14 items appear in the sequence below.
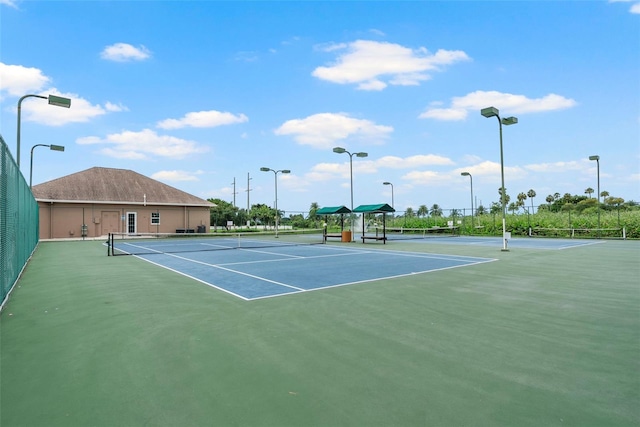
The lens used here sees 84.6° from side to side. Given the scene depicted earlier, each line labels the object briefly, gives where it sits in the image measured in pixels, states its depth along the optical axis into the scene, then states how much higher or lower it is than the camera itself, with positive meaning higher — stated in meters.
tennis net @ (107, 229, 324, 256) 18.69 -1.61
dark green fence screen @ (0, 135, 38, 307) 6.01 -0.01
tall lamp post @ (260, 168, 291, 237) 28.02 +3.91
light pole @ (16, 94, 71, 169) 12.45 +4.30
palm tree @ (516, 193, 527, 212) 98.19 +5.35
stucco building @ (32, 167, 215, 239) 30.22 +1.37
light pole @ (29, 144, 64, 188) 19.14 +4.05
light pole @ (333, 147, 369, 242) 24.64 +4.54
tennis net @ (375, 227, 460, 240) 36.28 -1.61
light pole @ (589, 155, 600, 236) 25.28 +4.12
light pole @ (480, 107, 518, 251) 15.95 +4.53
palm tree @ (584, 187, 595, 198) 90.25 +6.27
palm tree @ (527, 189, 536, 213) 97.21 +6.14
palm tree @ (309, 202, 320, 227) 47.09 +0.19
